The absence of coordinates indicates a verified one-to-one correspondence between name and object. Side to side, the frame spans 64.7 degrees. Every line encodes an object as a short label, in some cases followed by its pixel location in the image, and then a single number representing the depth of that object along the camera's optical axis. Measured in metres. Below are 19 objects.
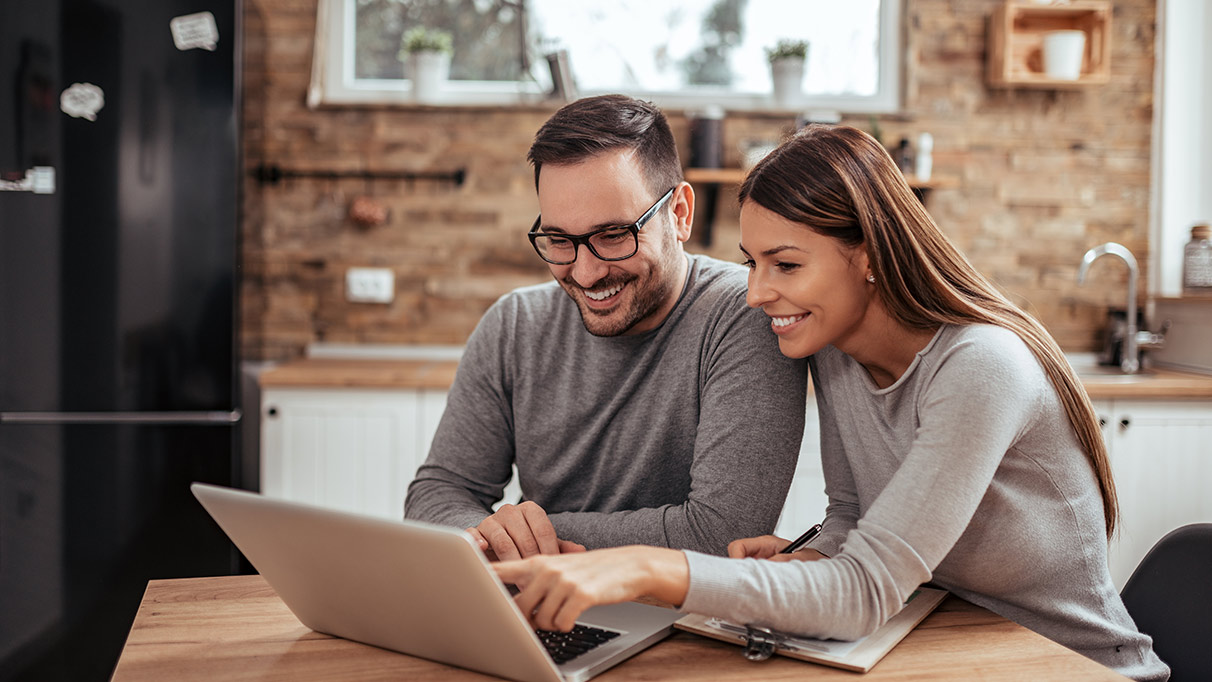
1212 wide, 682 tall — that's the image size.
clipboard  0.89
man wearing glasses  1.27
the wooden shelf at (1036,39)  3.04
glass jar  2.95
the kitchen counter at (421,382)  2.59
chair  1.19
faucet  2.96
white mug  3.03
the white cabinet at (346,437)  2.62
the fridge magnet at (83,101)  2.41
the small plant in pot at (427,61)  3.02
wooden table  0.87
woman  0.98
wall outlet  3.09
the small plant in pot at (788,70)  3.08
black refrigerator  2.40
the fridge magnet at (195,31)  2.43
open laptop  0.77
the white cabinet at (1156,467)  2.64
